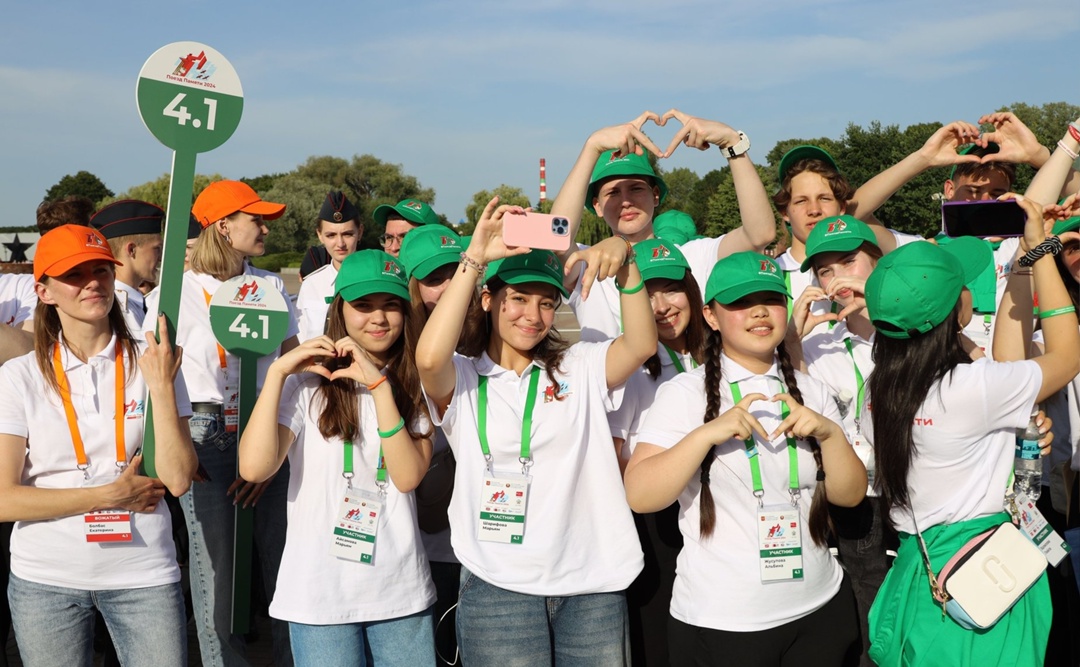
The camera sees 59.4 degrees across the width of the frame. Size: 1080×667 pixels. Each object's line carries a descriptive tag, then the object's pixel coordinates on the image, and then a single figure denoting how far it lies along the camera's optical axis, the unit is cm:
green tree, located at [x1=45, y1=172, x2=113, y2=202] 6012
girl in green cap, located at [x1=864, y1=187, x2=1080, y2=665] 308
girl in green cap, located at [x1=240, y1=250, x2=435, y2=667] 338
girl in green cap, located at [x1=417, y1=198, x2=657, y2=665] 321
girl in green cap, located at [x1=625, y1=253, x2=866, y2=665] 307
